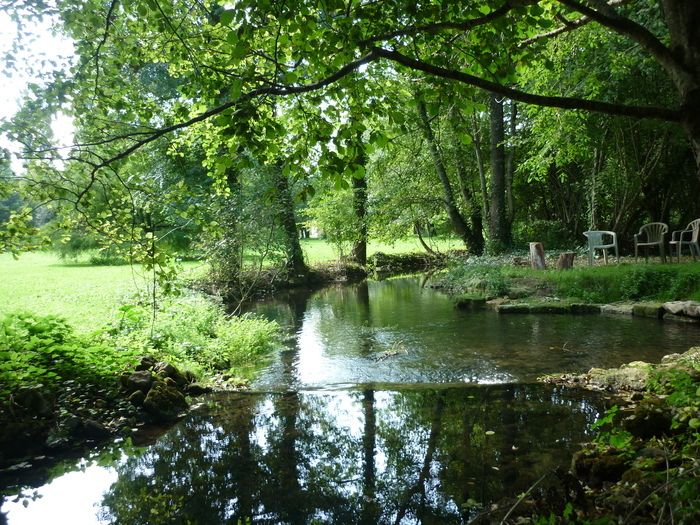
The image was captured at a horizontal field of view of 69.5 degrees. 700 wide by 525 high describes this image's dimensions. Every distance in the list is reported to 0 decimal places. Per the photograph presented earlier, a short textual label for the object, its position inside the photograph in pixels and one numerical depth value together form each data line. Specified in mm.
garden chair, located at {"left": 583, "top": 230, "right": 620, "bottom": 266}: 14255
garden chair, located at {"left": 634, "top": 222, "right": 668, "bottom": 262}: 13180
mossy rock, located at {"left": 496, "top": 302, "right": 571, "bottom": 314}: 11627
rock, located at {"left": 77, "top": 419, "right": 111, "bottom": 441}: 5520
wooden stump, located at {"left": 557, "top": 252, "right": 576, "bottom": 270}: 14453
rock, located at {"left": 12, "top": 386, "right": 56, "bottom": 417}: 5375
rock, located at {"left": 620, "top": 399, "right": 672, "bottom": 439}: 3957
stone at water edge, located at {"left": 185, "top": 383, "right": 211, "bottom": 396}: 7020
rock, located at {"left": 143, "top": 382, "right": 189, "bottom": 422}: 6113
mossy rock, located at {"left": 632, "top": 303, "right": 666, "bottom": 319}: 10155
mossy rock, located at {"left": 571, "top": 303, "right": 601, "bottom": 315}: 11359
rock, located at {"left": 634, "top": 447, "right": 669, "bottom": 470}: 3159
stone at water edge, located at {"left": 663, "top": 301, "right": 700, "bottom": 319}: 9508
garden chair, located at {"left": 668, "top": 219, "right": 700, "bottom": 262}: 12641
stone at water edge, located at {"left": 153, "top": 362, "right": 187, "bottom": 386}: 6954
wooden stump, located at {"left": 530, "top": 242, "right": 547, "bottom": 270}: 15102
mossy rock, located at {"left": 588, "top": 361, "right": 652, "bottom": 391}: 5848
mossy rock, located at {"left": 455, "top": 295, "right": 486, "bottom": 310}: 13305
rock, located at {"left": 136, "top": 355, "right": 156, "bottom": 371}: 7000
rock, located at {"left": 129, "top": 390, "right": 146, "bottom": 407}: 6223
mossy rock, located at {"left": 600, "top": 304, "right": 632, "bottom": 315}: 10859
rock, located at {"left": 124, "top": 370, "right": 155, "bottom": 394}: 6395
